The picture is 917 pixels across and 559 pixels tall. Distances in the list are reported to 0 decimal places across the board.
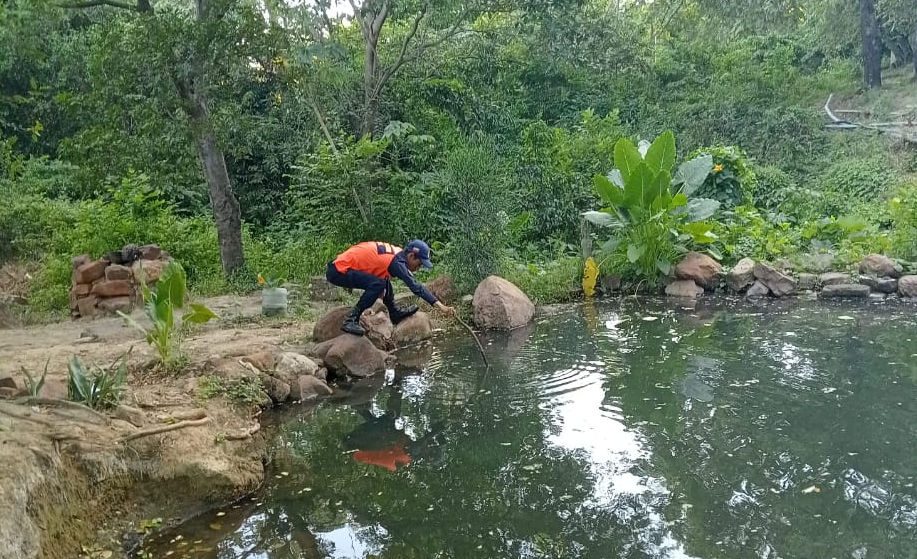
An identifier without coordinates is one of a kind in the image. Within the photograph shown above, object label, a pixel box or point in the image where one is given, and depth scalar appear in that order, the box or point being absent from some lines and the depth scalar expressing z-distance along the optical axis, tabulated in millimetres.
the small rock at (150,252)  9516
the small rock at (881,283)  9641
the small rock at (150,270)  9125
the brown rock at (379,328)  7945
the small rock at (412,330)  8306
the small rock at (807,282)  10141
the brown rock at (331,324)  7781
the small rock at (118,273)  9086
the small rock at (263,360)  6517
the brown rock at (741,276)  10219
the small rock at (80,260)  9391
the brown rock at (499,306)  8891
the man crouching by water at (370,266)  7504
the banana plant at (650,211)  10375
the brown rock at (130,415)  4883
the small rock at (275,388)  6488
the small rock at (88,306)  9102
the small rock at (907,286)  9453
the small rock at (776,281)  10023
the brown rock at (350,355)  7254
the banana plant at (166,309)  6414
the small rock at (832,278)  9875
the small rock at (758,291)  10094
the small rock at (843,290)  9672
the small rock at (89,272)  9156
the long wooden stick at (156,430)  4586
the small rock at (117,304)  8969
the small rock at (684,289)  10250
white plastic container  8758
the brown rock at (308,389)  6719
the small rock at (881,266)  9805
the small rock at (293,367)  6703
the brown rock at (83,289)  9203
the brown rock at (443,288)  9391
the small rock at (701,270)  10367
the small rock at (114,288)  9055
